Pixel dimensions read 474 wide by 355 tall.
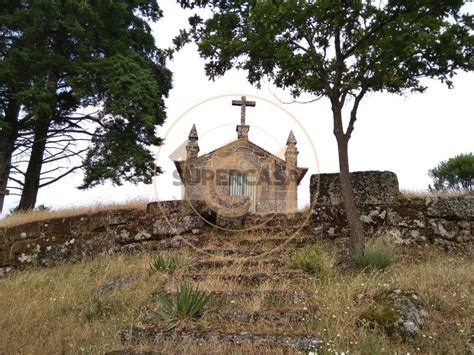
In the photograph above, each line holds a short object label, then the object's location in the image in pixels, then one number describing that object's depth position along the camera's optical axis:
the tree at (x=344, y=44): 5.20
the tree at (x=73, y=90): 10.70
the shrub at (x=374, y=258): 5.01
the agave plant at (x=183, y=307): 3.71
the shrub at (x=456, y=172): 10.77
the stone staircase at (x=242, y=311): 3.22
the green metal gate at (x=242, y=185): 16.64
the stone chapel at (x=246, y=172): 16.08
